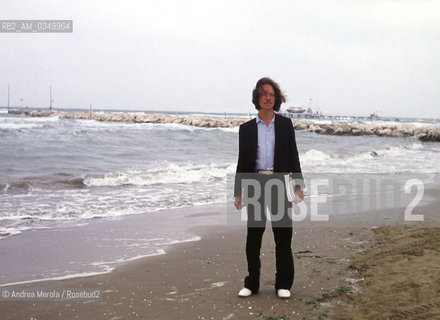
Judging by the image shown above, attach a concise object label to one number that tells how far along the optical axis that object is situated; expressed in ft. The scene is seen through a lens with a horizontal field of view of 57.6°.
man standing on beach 11.81
